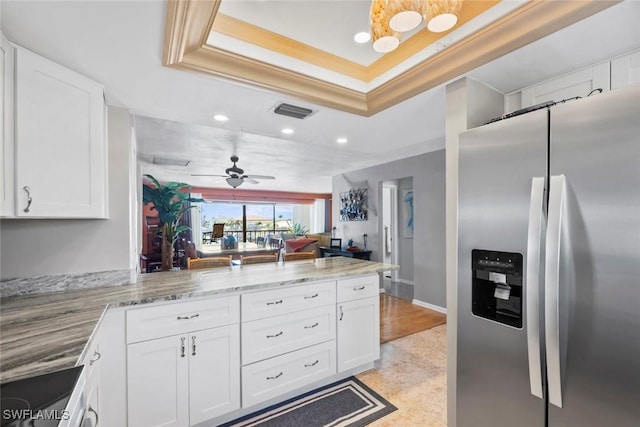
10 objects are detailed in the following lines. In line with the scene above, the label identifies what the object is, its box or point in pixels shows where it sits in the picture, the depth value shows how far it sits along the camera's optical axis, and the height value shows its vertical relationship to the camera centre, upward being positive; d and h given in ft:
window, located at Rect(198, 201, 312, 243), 32.65 -0.89
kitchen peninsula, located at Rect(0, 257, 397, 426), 4.23 -2.52
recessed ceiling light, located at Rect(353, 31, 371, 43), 6.02 +3.86
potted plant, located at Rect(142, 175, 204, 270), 12.51 +0.20
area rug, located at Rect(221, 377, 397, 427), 6.23 -4.76
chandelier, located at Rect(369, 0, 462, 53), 3.81 +2.80
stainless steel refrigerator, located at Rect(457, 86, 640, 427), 3.27 -0.81
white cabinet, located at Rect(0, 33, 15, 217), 4.10 +1.27
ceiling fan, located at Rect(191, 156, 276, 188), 14.92 +2.04
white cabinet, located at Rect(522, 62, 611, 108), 5.02 +2.45
